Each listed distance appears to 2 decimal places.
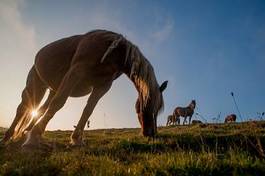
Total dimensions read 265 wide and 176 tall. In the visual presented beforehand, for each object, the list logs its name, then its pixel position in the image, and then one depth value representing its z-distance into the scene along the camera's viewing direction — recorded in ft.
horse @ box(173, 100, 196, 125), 113.09
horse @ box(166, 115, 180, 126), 115.22
